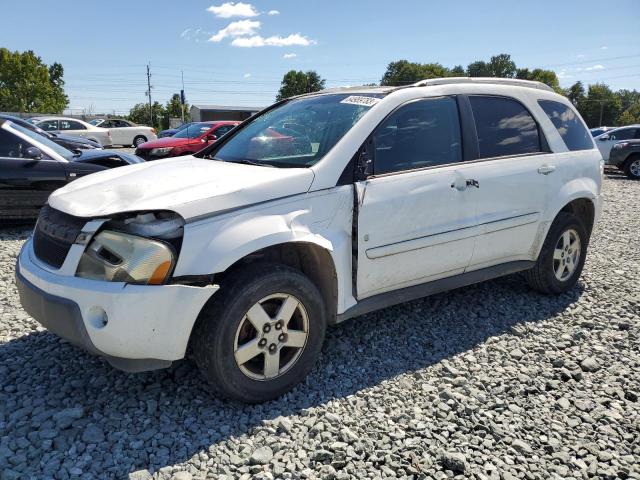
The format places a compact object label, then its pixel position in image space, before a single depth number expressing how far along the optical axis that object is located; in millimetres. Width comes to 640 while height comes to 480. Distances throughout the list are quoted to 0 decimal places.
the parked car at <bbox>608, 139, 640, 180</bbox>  16000
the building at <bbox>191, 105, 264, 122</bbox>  62094
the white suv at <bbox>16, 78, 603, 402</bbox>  2521
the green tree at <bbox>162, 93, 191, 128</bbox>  84438
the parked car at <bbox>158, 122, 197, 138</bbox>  22195
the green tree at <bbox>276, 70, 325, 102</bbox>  107750
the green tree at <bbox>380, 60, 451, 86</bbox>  108812
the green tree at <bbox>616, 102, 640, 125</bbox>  84438
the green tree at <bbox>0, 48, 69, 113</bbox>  74250
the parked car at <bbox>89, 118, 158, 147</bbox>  26736
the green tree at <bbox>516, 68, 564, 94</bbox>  112562
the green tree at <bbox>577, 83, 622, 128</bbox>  101625
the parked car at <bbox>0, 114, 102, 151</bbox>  11257
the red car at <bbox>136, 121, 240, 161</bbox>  13695
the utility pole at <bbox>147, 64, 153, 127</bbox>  75375
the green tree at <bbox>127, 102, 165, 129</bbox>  81875
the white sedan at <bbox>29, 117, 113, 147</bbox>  22823
